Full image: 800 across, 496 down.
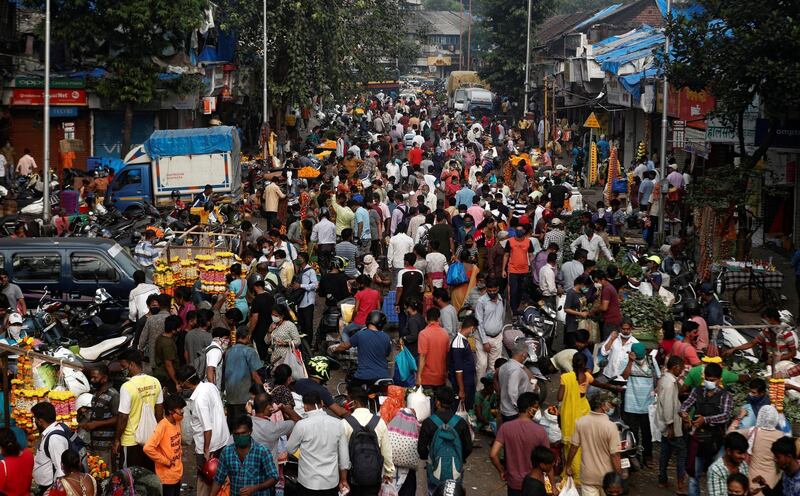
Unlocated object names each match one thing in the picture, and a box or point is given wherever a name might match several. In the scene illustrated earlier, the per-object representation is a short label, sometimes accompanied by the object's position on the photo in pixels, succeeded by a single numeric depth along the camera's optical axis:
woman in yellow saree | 11.04
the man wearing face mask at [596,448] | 9.92
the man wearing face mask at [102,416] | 10.68
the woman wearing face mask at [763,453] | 9.85
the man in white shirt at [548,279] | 16.69
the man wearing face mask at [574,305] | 15.20
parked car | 17.23
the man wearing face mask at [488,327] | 13.78
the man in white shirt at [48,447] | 9.91
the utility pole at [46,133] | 24.03
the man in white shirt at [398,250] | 18.41
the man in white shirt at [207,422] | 10.35
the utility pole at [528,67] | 51.97
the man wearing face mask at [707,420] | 10.86
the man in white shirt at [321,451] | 9.43
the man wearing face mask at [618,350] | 12.49
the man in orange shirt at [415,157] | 33.22
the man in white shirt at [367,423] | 9.65
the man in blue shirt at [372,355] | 12.69
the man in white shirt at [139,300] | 15.28
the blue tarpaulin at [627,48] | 36.56
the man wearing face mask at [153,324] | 13.25
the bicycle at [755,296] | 18.89
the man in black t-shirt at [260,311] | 14.30
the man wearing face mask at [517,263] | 17.55
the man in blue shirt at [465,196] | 23.31
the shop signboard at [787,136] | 21.69
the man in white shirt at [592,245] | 18.19
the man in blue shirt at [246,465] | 9.21
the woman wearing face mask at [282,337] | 13.02
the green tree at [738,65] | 19.27
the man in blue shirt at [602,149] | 40.38
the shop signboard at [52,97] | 34.66
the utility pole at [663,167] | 25.25
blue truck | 28.64
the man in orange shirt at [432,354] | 12.60
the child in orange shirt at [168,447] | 10.07
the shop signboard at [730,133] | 24.16
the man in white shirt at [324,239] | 19.48
